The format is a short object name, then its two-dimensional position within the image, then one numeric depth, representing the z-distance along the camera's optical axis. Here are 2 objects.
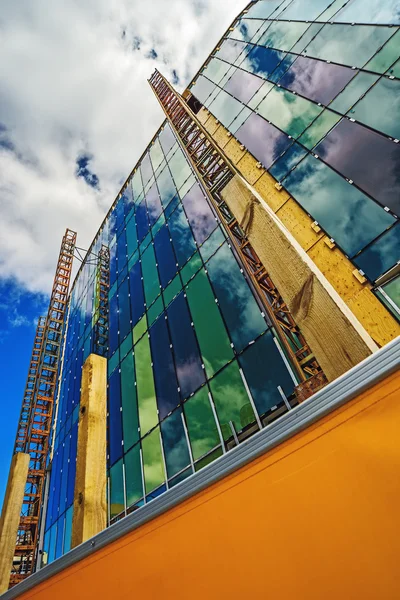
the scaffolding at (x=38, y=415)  19.09
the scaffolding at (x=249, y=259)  7.31
